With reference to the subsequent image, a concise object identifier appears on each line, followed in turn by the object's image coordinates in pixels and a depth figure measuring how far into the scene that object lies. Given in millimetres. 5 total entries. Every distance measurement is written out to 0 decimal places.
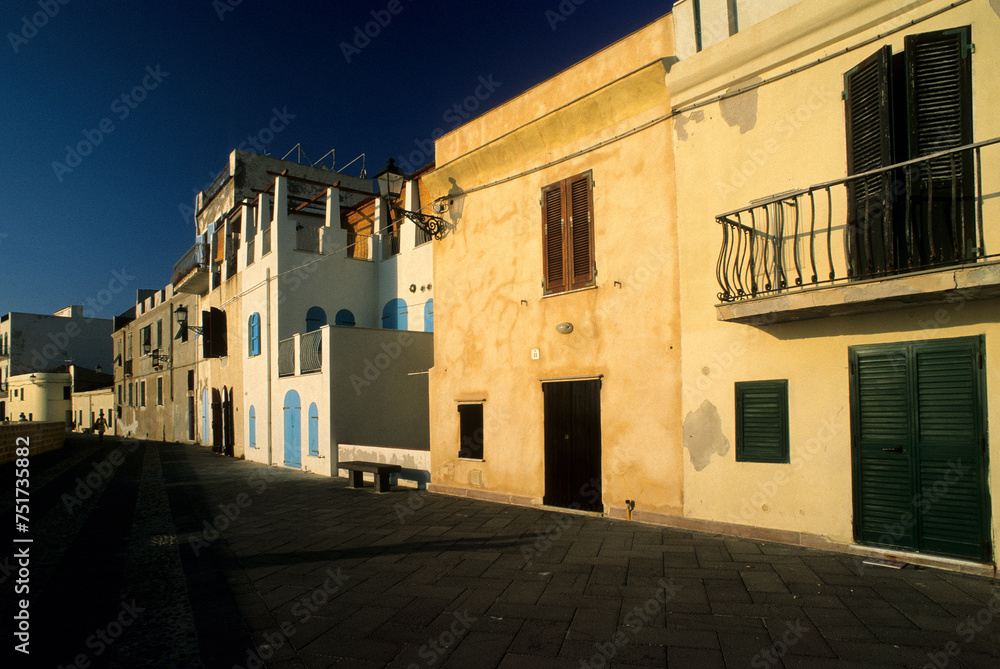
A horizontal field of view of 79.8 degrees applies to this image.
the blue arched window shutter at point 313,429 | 16297
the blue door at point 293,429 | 17438
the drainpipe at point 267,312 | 19469
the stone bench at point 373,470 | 12070
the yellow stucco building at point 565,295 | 8383
